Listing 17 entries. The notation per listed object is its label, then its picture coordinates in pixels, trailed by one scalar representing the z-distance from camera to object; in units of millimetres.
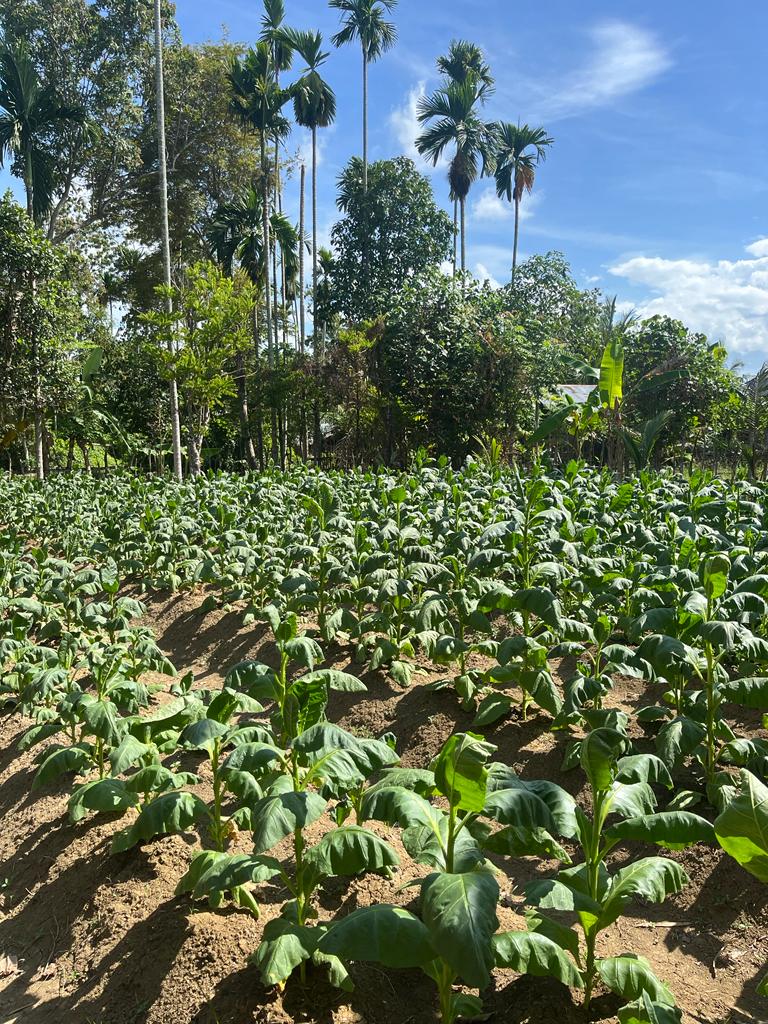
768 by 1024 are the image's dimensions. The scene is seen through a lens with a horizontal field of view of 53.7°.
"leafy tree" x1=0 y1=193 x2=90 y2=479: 19250
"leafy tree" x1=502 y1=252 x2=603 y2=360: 37088
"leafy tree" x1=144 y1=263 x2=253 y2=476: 20781
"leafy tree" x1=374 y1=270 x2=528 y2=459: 20953
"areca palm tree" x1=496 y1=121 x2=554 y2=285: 39469
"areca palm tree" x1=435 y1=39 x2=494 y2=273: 36750
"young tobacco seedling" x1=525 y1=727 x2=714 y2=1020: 2475
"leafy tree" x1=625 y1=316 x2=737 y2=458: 22859
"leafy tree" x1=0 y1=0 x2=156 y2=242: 26453
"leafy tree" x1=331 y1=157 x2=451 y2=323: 30266
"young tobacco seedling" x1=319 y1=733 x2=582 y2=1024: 2016
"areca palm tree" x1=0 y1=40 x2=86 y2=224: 24172
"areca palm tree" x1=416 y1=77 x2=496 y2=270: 34625
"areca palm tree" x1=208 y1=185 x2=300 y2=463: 30592
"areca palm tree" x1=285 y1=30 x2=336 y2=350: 30109
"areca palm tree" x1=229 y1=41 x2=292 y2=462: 27516
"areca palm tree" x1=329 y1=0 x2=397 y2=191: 31594
